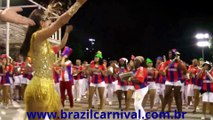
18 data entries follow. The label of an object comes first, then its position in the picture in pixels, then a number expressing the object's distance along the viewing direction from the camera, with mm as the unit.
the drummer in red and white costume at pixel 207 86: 9312
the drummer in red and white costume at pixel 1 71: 12539
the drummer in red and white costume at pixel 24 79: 13832
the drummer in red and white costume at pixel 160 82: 12550
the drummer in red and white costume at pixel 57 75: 12258
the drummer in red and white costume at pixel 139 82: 7934
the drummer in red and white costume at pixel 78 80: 16250
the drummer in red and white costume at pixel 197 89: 11195
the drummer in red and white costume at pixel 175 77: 10207
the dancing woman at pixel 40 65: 3674
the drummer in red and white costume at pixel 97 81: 11562
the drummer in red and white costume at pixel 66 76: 10906
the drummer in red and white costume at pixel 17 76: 14891
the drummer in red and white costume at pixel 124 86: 12016
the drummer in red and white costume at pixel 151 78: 12588
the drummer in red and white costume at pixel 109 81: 13263
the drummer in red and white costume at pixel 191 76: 12571
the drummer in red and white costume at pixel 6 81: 12492
